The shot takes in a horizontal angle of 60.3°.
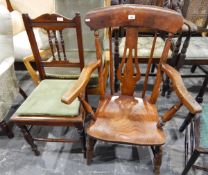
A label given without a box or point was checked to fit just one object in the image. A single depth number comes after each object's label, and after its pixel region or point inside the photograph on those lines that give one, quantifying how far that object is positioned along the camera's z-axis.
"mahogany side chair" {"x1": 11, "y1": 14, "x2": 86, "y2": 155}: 1.13
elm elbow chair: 0.97
